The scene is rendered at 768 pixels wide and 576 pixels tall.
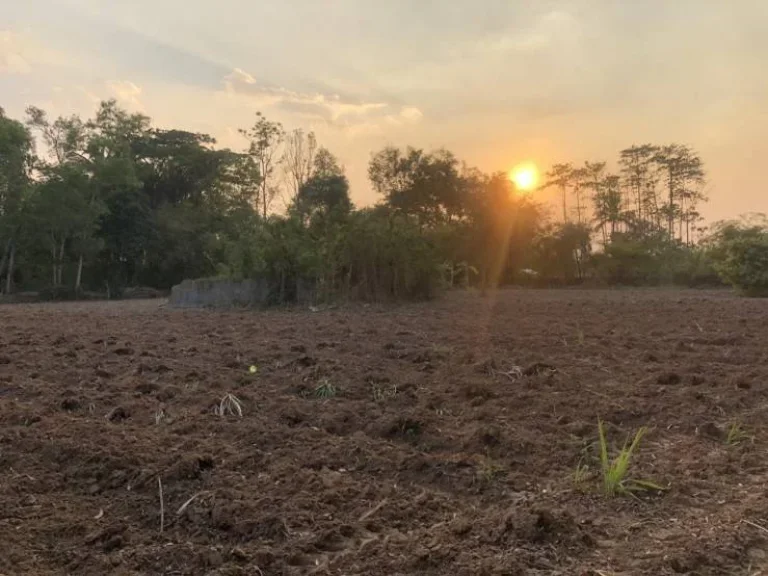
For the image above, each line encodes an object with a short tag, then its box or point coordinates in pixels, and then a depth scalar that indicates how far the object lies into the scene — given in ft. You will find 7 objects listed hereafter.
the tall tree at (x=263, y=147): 105.81
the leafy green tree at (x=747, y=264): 58.29
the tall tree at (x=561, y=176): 121.70
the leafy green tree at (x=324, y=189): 94.84
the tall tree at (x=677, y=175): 117.60
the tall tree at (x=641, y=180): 119.55
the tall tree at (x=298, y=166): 107.34
